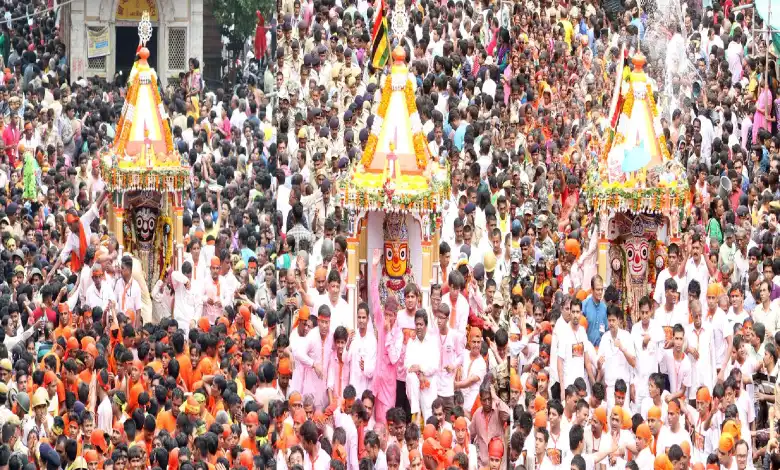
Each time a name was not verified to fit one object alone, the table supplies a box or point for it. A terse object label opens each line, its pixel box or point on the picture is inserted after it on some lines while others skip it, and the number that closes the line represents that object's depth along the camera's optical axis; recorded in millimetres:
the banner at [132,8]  46312
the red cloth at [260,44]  44406
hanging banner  45781
